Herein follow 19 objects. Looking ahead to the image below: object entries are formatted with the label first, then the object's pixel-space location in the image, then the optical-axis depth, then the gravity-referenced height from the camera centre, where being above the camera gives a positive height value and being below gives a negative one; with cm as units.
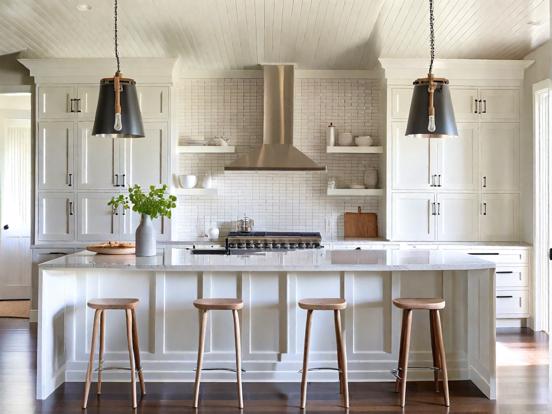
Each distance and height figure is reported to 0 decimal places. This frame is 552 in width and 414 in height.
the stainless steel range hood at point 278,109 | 678 +107
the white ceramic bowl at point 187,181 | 688 +29
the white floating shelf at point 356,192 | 681 +17
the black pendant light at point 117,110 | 396 +62
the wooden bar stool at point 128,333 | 392 -82
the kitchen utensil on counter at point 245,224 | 709 -19
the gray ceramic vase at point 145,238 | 442 -22
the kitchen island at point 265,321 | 441 -81
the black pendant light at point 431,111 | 400 +62
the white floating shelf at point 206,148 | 692 +66
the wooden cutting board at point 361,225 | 718 -20
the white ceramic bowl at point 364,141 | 694 +74
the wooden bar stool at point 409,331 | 396 -83
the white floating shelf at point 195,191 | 684 +18
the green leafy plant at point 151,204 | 445 +3
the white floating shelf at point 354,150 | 684 +64
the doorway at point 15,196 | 812 +16
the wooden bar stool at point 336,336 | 392 -83
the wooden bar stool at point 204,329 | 388 -78
